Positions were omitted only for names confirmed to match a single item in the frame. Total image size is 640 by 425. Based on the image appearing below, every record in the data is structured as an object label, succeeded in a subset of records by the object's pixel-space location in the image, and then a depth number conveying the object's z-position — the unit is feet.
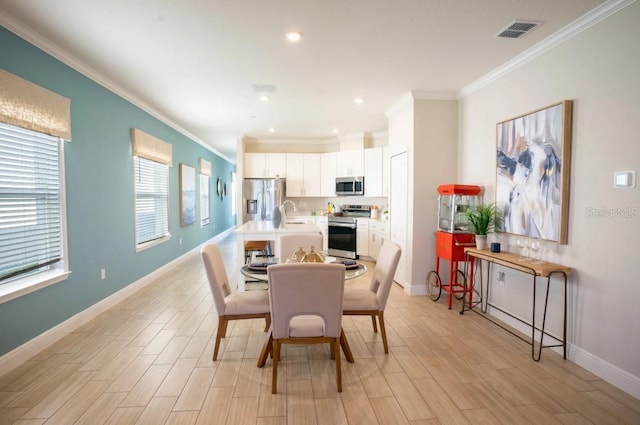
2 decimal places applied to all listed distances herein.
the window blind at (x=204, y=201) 26.36
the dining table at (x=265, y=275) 8.24
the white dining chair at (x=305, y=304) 6.67
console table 8.44
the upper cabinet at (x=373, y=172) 20.53
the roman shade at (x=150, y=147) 14.69
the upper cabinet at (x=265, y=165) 23.76
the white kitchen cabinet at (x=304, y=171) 23.84
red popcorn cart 12.24
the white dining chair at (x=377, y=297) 8.74
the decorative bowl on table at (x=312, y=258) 8.54
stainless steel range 21.24
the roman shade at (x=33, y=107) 7.77
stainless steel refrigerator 23.27
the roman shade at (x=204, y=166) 25.70
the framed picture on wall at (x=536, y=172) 8.70
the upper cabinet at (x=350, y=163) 21.71
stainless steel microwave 21.61
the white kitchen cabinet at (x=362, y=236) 20.99
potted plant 11.23
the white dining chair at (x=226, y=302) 8.32
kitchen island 13.35
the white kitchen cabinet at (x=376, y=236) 18.78
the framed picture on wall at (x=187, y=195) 21.11
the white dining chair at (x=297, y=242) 11.29
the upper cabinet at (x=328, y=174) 23.34
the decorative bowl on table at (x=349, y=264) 8.92
